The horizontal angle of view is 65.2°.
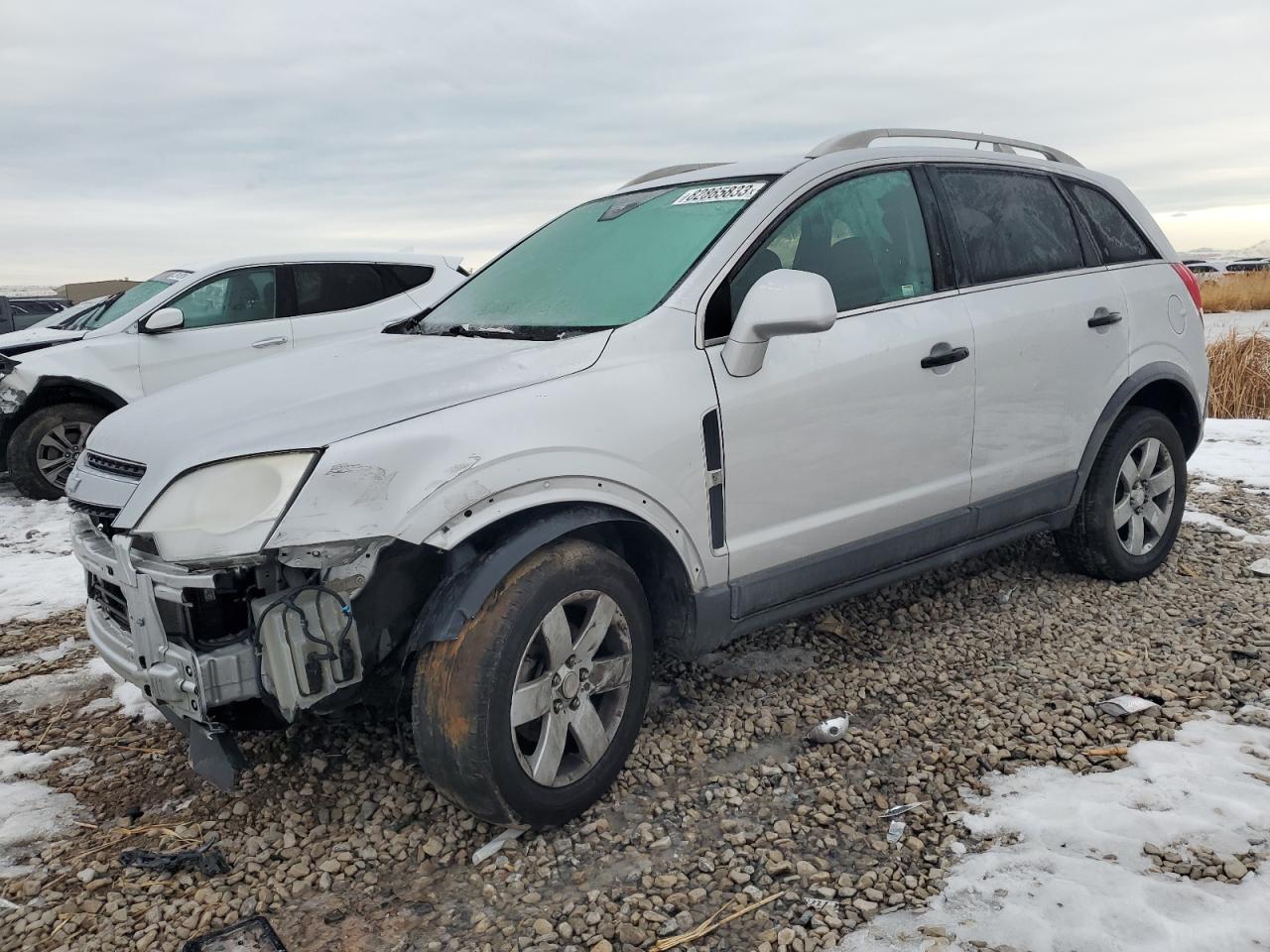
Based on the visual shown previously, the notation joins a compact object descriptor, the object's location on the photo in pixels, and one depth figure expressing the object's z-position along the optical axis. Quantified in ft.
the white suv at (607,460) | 8.13
